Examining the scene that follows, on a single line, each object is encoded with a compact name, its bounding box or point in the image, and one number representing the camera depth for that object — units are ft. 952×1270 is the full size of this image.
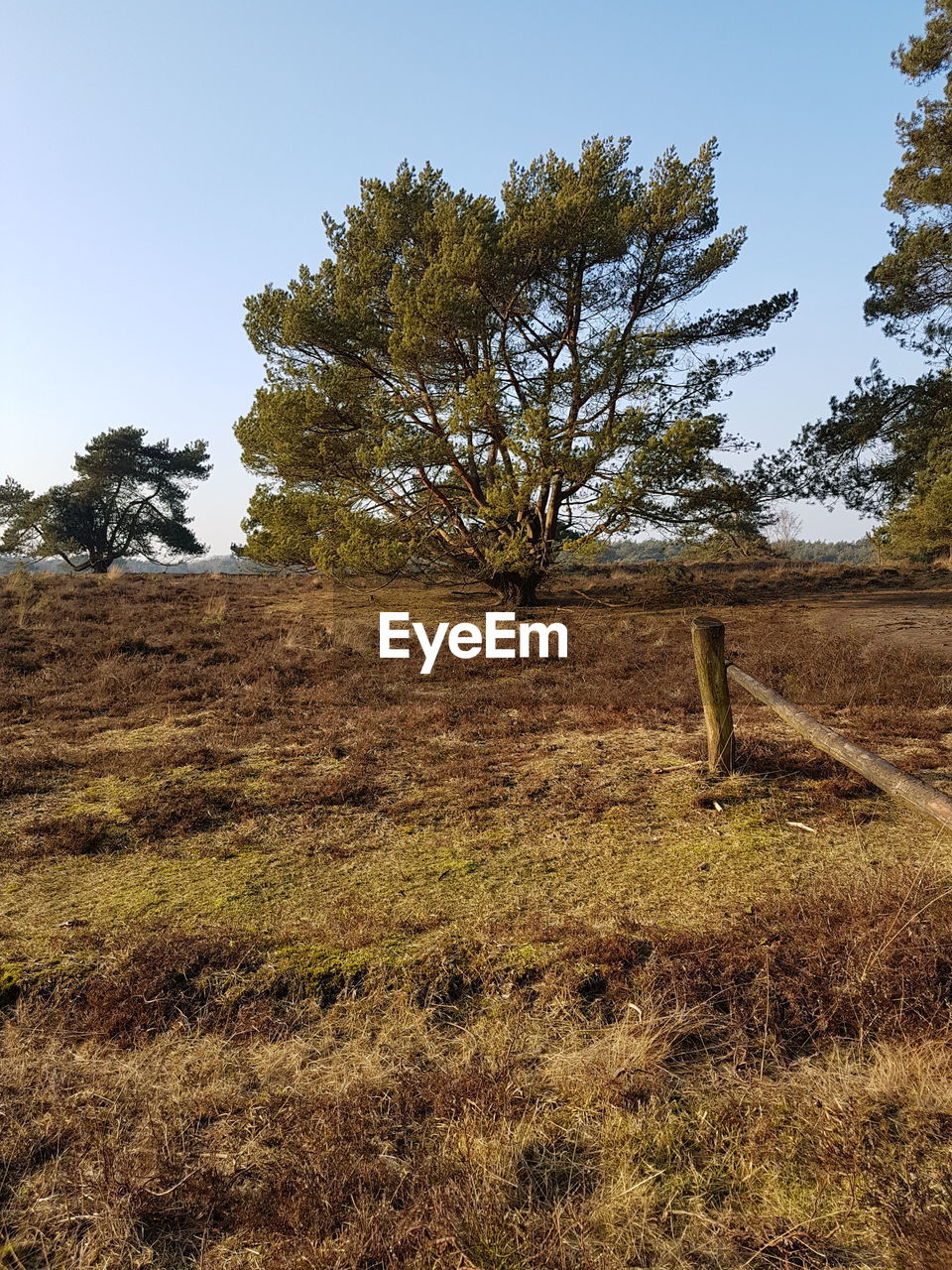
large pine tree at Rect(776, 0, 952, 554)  53.88
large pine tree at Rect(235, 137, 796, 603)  52.34
